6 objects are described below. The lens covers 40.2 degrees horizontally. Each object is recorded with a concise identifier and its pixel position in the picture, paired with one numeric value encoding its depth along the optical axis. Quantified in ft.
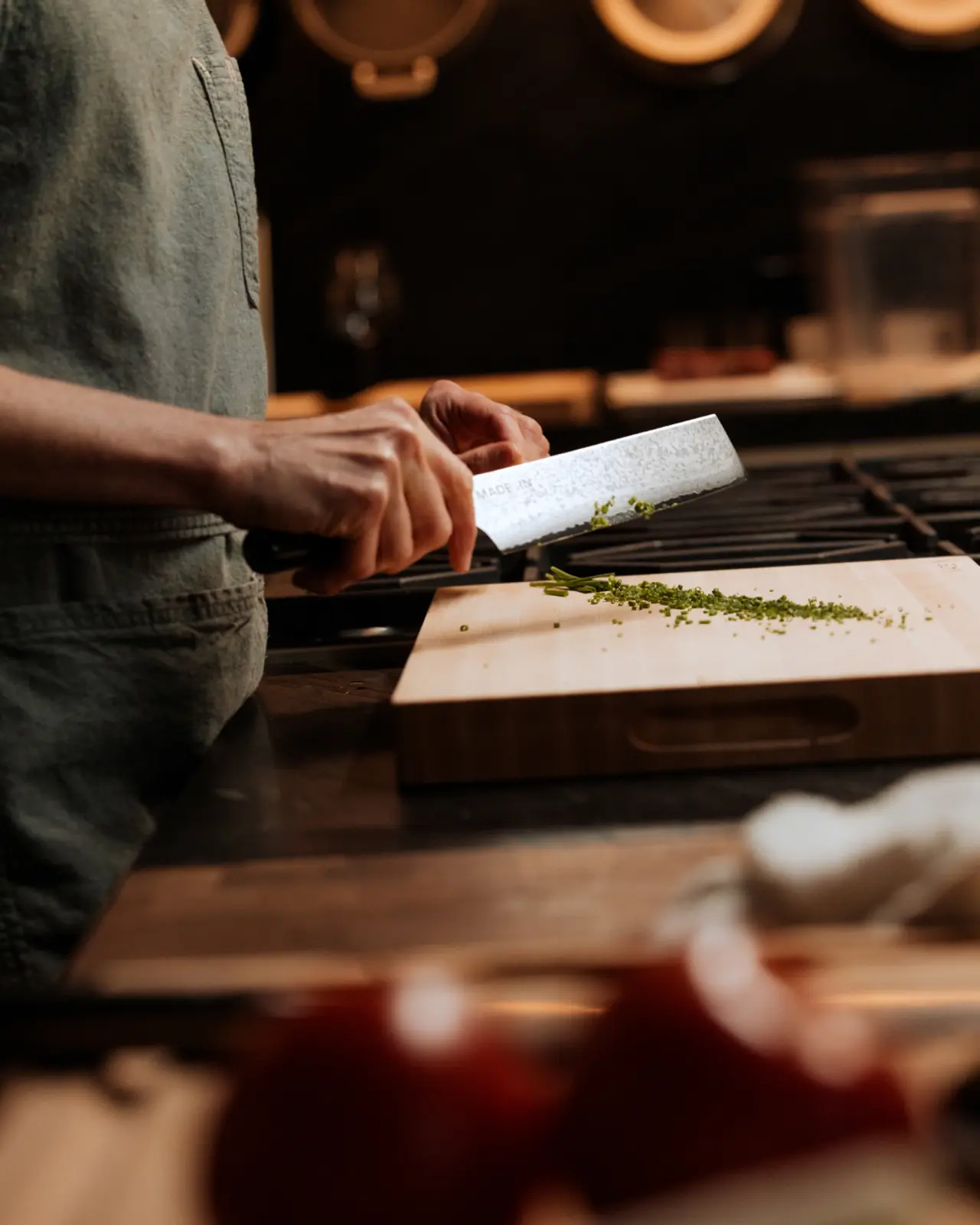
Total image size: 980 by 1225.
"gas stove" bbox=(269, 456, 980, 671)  4.47
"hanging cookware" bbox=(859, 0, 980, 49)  11.20
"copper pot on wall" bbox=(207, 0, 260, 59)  11.13
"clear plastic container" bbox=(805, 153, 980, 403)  9.45
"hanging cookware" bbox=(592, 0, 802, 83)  11.29
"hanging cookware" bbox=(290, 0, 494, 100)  11.28
